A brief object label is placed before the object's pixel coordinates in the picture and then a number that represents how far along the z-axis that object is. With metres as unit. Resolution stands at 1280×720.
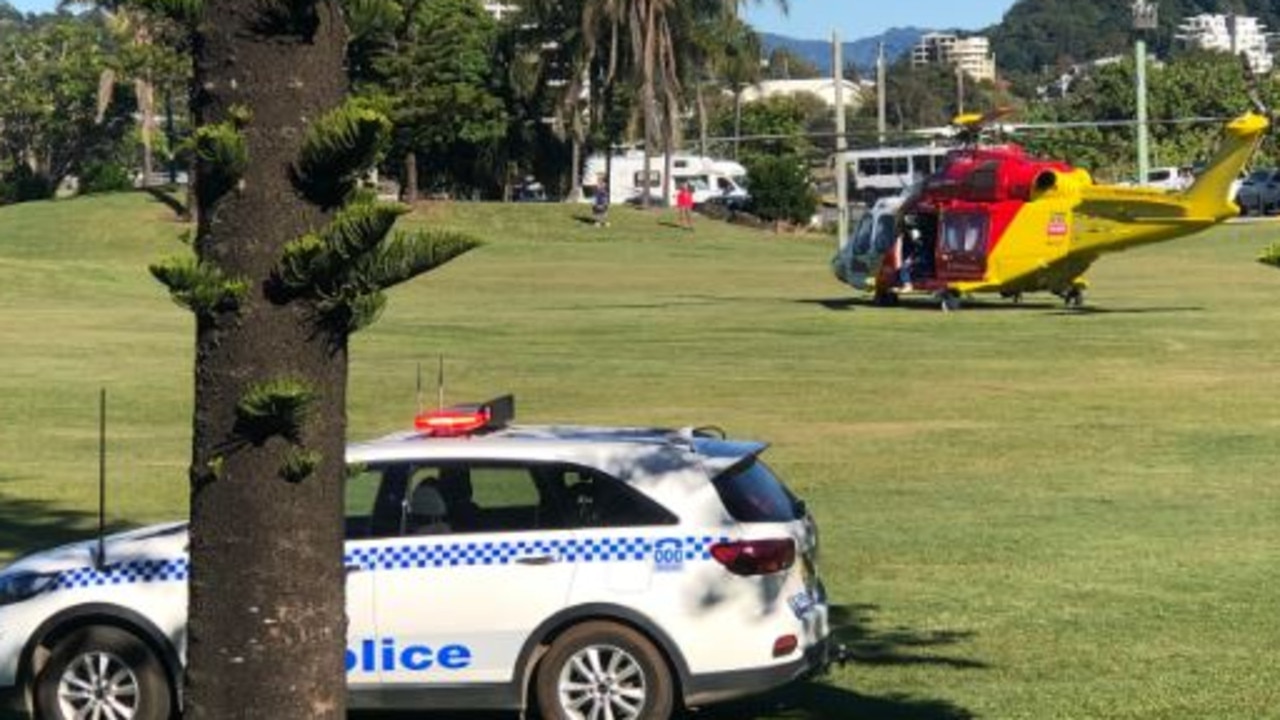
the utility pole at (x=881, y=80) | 106.94
